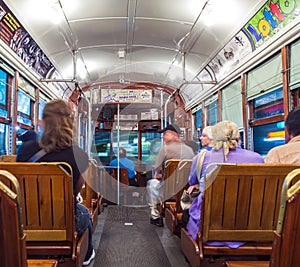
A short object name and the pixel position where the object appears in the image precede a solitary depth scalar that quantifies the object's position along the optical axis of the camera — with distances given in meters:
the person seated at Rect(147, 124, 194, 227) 4.23
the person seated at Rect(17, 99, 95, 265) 2.03
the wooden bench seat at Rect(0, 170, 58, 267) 0.91
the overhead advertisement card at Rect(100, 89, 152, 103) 7.10
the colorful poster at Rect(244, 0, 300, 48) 3.09
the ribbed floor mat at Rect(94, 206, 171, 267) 2.78
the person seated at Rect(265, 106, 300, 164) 2.04
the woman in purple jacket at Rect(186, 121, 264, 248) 2.16
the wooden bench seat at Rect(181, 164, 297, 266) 1.82
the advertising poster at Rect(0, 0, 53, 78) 3.53
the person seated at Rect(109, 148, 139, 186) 6.07
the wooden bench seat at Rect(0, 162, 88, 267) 1.80
